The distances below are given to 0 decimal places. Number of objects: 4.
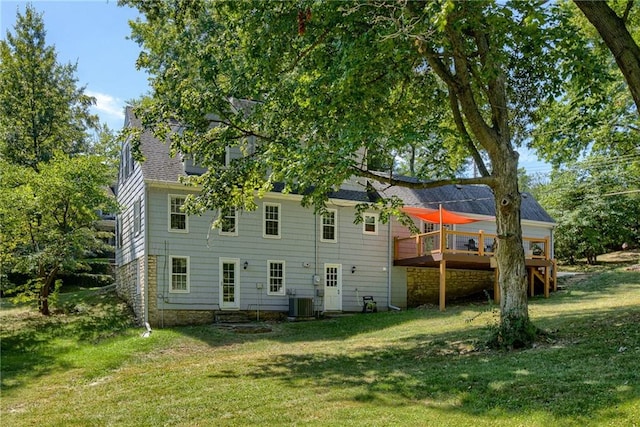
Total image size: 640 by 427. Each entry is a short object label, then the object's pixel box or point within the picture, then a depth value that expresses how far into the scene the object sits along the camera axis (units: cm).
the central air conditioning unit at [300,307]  1750
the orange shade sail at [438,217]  1873
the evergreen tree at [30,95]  2386
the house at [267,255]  1619
